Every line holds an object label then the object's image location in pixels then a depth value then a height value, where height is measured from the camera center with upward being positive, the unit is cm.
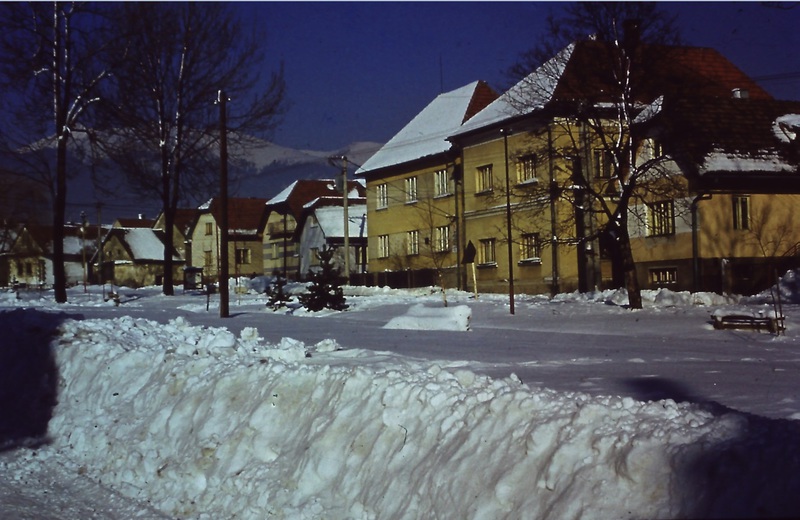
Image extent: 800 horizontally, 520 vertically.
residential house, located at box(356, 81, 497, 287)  4688 +427
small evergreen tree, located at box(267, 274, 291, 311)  2795 -85
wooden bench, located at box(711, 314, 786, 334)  1831 -136
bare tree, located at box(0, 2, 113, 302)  3272 +764
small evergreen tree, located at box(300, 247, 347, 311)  2619 -57
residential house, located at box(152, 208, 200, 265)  9978 +526
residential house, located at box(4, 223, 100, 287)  9246 +280
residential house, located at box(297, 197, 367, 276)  6700 +335
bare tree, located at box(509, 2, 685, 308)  2511 +527
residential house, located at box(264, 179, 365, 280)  7812 +524
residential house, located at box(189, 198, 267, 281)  8925 +382
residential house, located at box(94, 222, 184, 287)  9412 +205
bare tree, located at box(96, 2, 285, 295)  3706 +672
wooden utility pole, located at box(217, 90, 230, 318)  2631 +265
